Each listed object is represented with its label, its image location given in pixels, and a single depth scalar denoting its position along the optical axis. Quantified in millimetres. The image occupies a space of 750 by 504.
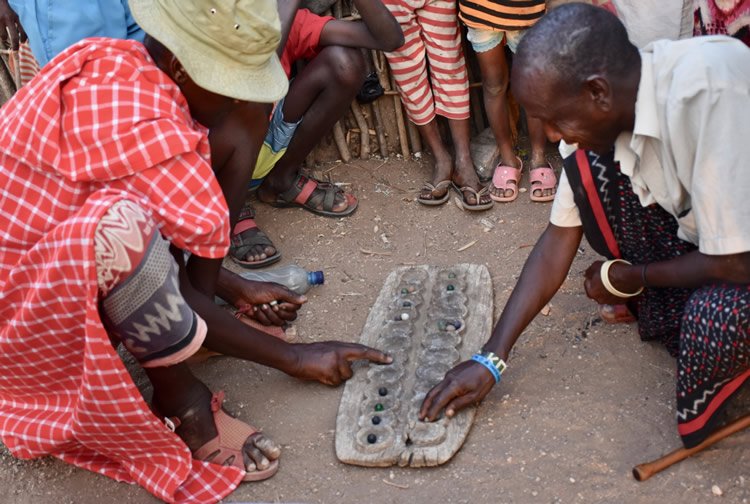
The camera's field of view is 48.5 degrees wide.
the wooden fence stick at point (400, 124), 3367
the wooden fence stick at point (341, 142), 3412
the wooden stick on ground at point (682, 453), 1894
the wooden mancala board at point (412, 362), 2090
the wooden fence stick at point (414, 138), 3438
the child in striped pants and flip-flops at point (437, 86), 3059
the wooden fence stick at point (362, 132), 3404
